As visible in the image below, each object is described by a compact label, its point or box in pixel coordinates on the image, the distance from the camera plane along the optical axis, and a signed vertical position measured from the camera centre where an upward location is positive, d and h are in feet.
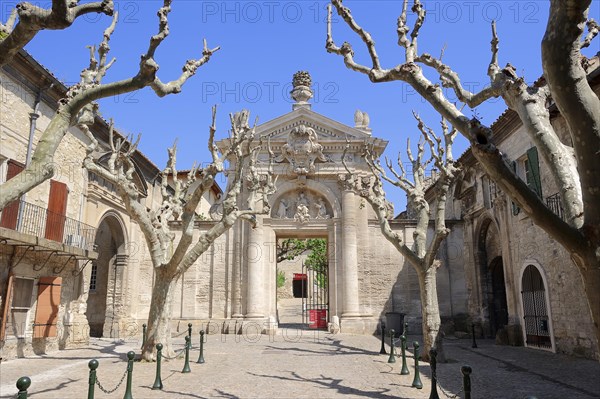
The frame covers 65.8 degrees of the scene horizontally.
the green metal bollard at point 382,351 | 44.80 -4.94
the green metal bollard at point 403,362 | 32.86 -4.44
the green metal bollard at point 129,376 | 23.88 -3.82
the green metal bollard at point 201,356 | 38.60 -4.61
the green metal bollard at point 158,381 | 28.50 -4.86
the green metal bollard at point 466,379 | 18.85 -3.25
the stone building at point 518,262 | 43.27 +4.05
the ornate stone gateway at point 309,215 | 66.80 +12.57
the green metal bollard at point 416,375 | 28.72 -4.67
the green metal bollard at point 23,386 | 13.97 -2.51
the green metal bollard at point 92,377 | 19.59 -3.19
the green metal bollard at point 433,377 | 24.27 -4.06
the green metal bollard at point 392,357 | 38.27 -4.78
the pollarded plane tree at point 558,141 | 13.20 +4.89
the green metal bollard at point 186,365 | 34.01 -4.65
